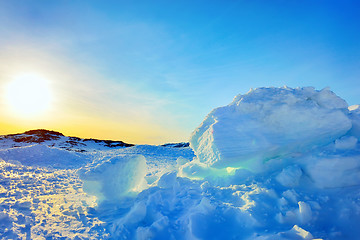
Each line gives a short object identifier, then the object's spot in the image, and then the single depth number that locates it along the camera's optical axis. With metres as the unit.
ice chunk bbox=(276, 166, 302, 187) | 5.55
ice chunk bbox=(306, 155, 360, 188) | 5.45
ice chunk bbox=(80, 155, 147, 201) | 6.41
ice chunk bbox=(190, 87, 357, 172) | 6.46
